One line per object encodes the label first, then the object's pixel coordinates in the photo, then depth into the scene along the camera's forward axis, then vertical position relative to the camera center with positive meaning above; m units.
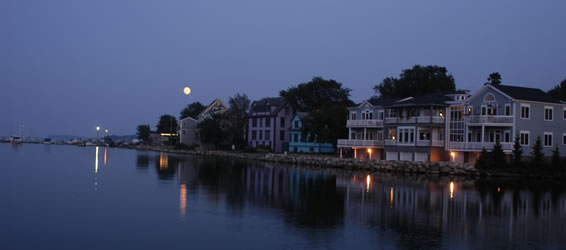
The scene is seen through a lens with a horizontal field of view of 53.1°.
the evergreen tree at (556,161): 48.28 -0.79
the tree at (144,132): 172.75 +2.36
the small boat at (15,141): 187.23 -1.72
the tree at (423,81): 90.62 +10.77
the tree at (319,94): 102.06 +9.22
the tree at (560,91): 69.98 +7.91
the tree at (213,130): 105.88 +2.24
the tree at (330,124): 74.44 +2.79
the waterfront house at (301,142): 84.00 +0.39
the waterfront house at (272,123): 93.50 +3.49
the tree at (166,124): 158.94 +4.63
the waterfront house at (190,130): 129.50 +2.55
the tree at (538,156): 48.72 -0.41
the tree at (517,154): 49.52 -0.30
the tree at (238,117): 105.25 +4.72
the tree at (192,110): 158.12 +8.82
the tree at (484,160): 50.47 -0.95
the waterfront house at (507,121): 52.88 +2.77
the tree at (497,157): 50.31 -0.61
